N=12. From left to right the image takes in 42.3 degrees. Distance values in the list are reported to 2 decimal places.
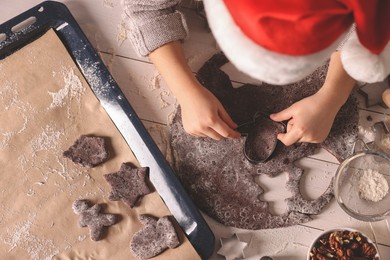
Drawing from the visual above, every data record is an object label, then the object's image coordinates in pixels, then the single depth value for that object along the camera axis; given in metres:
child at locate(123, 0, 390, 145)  0.48
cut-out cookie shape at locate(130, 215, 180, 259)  0.80
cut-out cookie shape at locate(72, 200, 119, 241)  0.80
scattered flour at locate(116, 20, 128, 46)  0.90
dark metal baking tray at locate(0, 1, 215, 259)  0.82
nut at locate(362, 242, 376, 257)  0.79
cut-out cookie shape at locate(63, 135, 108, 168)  0.83
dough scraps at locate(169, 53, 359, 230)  0.84
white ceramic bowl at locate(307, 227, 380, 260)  0.79
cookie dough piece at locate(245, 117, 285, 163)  0.84
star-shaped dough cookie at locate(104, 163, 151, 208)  0.81
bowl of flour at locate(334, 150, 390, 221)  0.83
